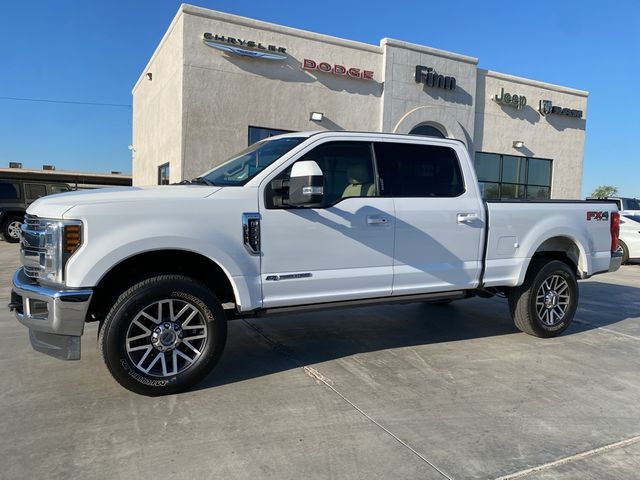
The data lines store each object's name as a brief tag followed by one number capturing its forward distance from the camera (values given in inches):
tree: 2082.7
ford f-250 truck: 143.9
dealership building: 563.2
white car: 527.8
